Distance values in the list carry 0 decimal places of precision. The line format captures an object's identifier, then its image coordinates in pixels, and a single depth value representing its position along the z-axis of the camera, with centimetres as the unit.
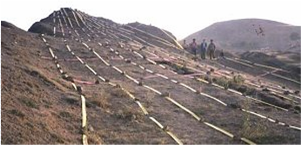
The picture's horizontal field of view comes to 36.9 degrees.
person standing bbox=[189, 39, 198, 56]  2894
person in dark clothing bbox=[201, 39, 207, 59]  2711
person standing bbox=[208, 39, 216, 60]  2799
